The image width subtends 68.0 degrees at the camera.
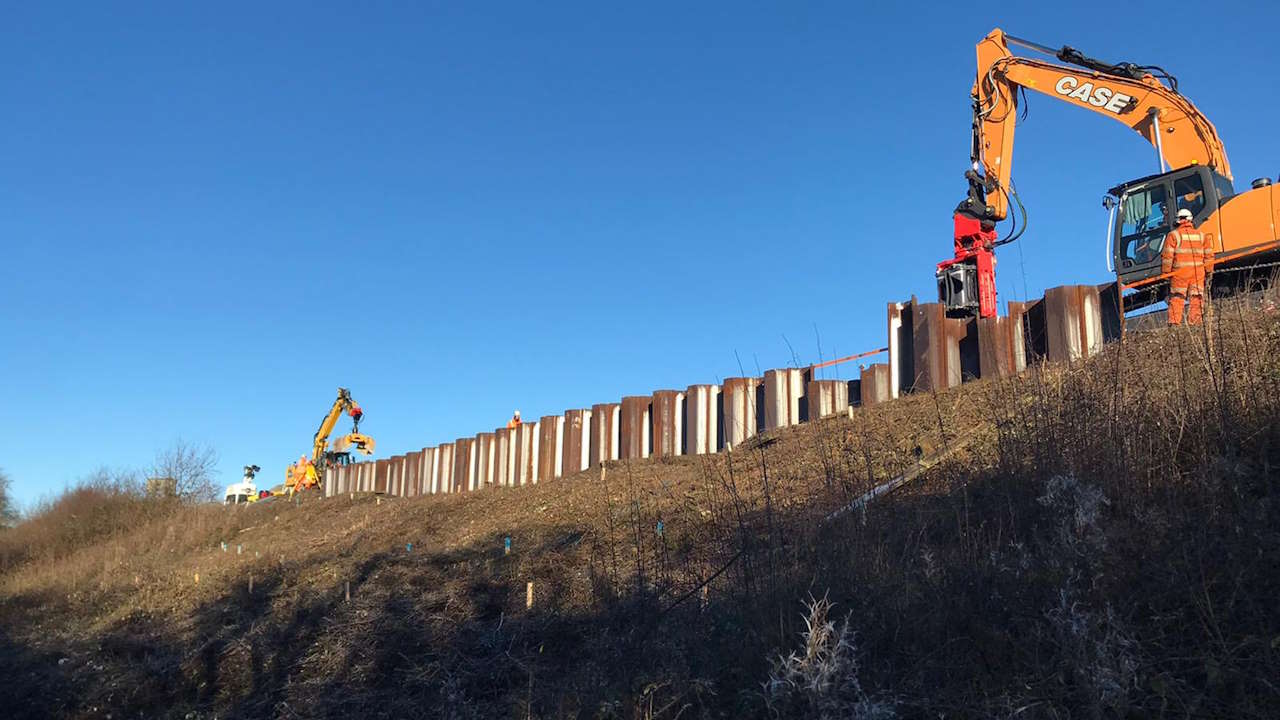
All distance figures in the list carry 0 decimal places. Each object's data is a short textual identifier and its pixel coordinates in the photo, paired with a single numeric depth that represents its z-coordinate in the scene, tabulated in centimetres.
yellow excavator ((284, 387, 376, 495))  3919
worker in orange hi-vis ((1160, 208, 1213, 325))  1132
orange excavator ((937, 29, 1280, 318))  1323
